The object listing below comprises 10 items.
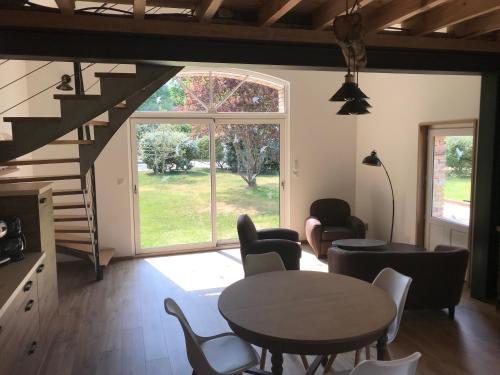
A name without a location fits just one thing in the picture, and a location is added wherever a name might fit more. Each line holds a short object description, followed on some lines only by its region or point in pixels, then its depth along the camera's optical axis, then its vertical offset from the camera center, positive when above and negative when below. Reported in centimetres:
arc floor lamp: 546 -18
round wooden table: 199 -92
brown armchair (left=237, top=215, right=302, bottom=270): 477 -117
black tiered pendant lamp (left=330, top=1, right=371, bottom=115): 191 +46
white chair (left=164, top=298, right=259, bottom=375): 215 -121
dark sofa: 364 -111
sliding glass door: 625 -51
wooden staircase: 324 +12
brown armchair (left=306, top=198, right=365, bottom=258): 595 -120
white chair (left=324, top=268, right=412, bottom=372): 257 -96
